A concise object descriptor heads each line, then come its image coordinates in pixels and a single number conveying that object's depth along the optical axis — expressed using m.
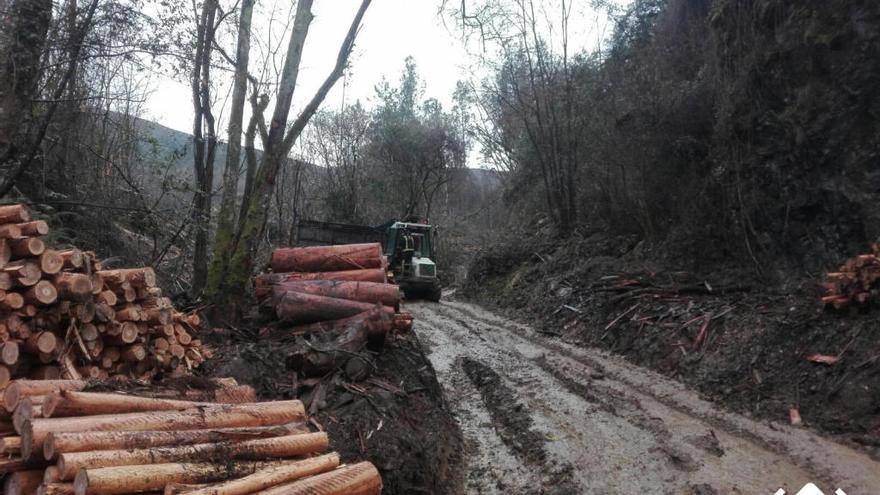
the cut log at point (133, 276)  6.11
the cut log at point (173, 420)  3.34
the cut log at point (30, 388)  3.81
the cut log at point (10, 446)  3.37
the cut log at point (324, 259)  10.48
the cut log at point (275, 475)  3.38
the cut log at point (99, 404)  3.68
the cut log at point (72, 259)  5.69
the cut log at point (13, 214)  5.31
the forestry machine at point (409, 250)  17.61
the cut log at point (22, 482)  3.22
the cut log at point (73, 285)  5.45
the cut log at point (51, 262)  5.36
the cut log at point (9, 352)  4.92
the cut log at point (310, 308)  8.29
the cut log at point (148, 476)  3.02
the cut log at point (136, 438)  3.24
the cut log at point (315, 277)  9.41
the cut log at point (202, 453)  3.15
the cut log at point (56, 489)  3.04
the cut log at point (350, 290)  8.93
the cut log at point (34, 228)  5.33
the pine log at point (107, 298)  5.95
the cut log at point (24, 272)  5.14
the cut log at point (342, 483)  3.67
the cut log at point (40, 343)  5.25
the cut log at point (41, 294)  5.27
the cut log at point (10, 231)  5.17
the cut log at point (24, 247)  5.24
